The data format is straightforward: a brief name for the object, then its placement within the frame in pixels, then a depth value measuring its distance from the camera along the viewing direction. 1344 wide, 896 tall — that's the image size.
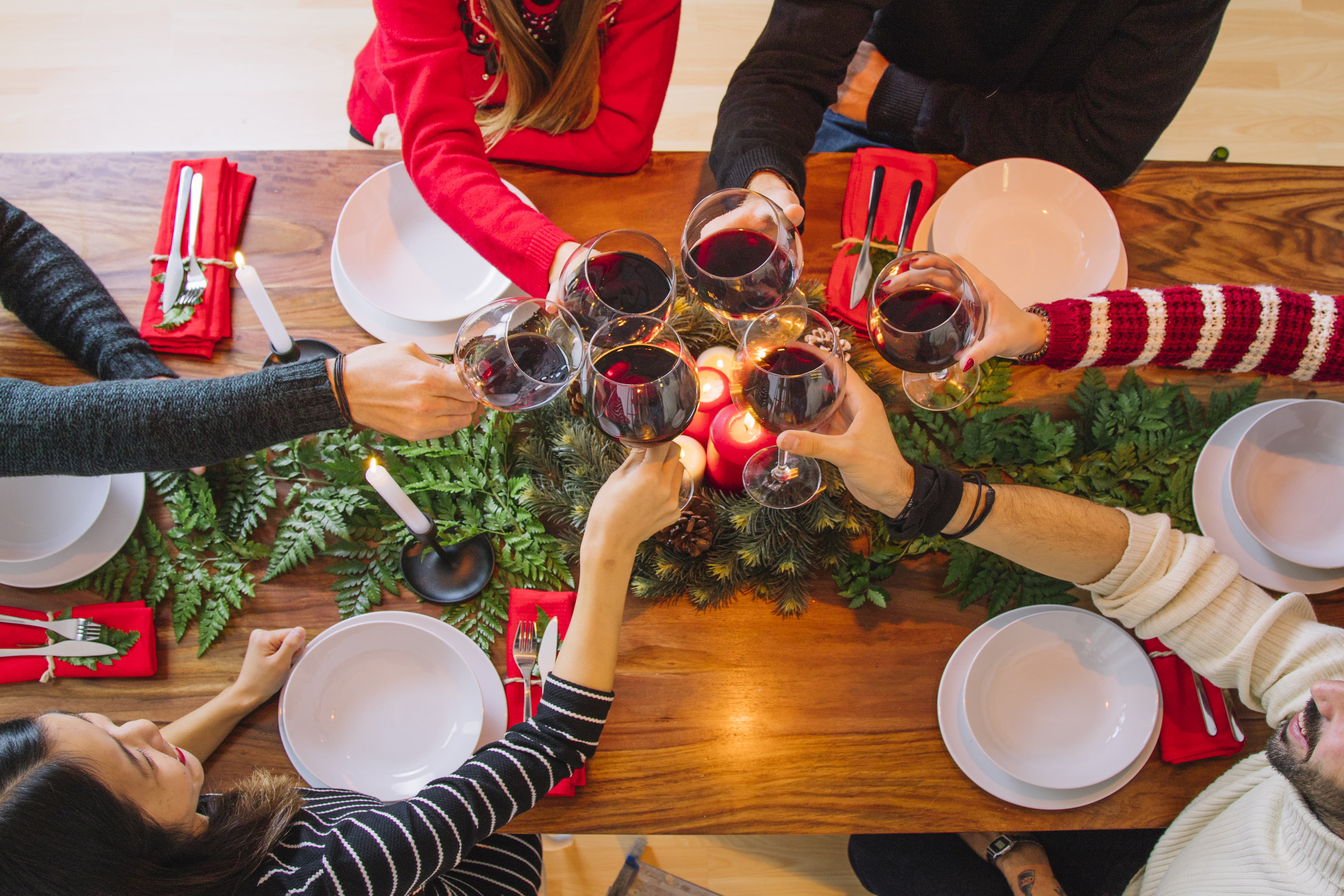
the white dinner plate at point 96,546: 1.13
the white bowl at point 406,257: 1.29
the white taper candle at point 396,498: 0.99
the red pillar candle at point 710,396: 1.12
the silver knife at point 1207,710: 1.09
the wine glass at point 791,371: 0.90
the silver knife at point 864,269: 1.22
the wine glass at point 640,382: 0.85
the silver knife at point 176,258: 1.26
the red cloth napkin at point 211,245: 1.26
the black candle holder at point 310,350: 1.24
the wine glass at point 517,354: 0.99
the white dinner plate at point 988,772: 1.07
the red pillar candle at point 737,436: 1.09
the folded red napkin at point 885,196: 1.28
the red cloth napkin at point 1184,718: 1.08
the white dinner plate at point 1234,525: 1.14
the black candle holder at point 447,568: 1.14
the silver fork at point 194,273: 1.27
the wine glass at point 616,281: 0.98
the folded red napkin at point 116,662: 1.10
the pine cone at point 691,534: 1.10
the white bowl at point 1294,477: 1.15
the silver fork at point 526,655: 1.10
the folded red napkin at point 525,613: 1.12
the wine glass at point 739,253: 0.99
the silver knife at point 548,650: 1.10
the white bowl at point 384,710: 1.08
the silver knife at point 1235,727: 1.10
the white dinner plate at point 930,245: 1.27
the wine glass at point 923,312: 1.01
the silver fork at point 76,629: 1.10
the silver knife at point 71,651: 1.09
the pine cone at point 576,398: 0.96
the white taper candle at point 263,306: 1.07
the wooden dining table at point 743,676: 1.07
